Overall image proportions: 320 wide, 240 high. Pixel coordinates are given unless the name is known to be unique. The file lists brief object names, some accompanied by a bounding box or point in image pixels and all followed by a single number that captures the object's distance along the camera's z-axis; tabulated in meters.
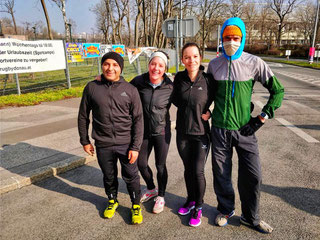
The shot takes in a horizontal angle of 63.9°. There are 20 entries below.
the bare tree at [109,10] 27.66
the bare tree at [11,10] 44.54
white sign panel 8.41
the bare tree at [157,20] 22.53
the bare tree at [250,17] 64.56
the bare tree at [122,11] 32.58
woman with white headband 2.72
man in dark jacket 2.58
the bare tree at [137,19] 21.70
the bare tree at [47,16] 13.20
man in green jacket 2.35
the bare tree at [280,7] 54.94
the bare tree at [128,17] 36.26
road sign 9.11
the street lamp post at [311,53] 26.94
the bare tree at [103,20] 46.91
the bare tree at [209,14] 34.97
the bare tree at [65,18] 21.25
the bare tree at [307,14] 61.50
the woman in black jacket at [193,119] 2.52
